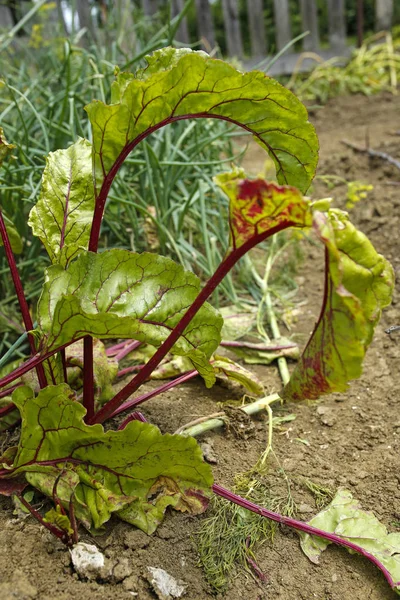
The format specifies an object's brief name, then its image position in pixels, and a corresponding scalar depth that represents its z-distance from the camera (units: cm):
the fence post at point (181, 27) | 496
